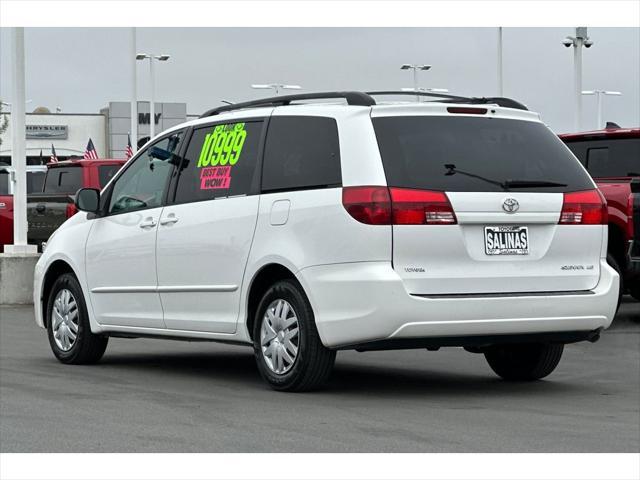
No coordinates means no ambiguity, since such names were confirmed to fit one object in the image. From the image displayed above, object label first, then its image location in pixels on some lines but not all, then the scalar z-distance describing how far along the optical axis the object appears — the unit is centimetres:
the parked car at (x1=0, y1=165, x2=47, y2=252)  2211
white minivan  858
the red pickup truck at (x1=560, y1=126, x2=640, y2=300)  1413
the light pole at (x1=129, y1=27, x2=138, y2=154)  4434
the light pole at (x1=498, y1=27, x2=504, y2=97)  4857
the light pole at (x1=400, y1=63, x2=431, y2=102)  7094
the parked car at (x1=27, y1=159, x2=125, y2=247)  2198
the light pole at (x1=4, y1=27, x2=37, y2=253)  1948
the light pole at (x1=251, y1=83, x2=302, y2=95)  6775
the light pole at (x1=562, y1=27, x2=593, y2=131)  3841
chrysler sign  9481
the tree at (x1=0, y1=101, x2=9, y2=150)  7260
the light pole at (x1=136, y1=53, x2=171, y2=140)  6021
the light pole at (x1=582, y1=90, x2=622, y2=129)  8048
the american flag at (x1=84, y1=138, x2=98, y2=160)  3557
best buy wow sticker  983
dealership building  9369
